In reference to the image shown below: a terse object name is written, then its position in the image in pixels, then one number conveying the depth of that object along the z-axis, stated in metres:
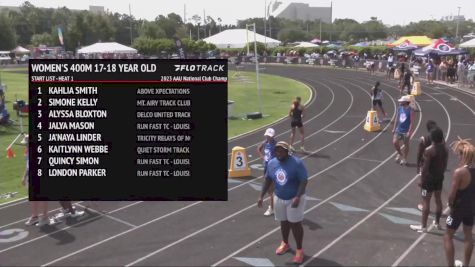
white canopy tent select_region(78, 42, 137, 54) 41.53
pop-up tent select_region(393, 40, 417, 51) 45.72
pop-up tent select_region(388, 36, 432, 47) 48.69
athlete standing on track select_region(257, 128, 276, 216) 9.89
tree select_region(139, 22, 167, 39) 66.62
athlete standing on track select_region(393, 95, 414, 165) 13.02
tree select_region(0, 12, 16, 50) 61.74
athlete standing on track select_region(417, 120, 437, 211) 9.78
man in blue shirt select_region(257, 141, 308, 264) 7.47
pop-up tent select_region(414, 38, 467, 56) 35.32
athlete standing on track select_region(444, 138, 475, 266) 6.77
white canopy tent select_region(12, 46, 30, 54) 64.75
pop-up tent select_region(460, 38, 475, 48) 36.79
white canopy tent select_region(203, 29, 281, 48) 54.34
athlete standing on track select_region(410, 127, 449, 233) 8.45
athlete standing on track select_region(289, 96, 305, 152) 15.32
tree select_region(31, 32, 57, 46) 68.06
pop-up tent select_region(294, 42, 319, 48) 70.25
